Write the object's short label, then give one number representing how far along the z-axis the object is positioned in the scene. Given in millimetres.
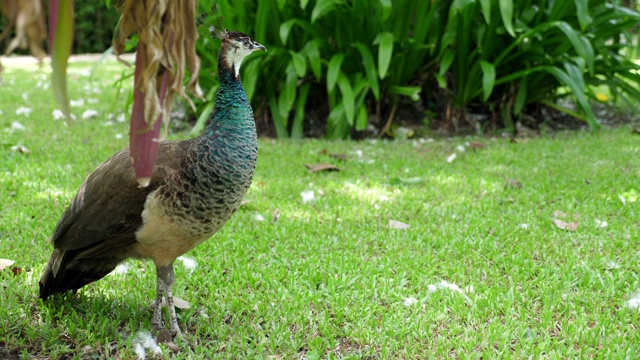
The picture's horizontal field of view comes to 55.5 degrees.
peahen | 2395
